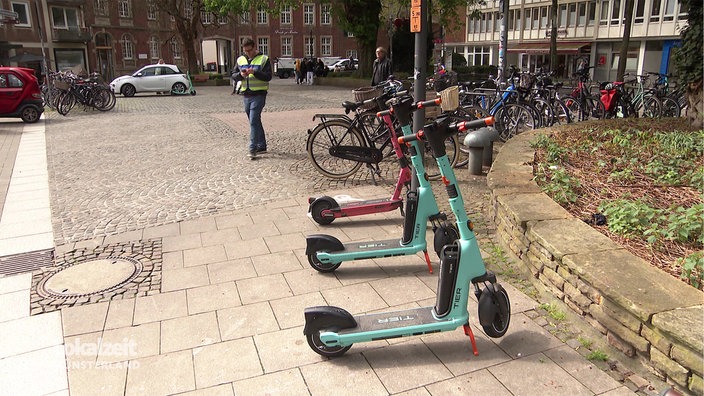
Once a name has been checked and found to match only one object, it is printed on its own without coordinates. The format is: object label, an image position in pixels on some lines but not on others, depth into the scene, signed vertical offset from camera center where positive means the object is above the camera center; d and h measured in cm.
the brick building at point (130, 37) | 4369 +254
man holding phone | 859 -31
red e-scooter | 521 -138
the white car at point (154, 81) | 2500 -86
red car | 1462 -87
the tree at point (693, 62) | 755 -3
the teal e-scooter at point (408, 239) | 407 -135
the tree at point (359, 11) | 2492 +243
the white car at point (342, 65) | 4792 -31
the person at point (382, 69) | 1066 -15
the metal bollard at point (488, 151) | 699 -124
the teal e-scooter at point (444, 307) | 298 -136
